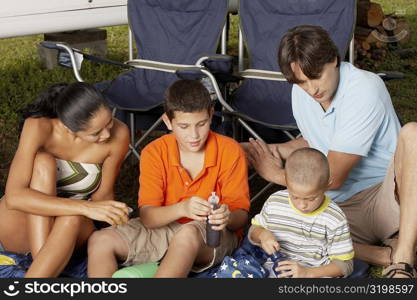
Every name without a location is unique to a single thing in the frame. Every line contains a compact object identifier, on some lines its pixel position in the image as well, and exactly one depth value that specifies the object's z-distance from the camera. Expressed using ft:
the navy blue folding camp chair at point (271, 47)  12.30
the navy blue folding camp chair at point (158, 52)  12.82
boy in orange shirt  8.93
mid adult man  8.81
